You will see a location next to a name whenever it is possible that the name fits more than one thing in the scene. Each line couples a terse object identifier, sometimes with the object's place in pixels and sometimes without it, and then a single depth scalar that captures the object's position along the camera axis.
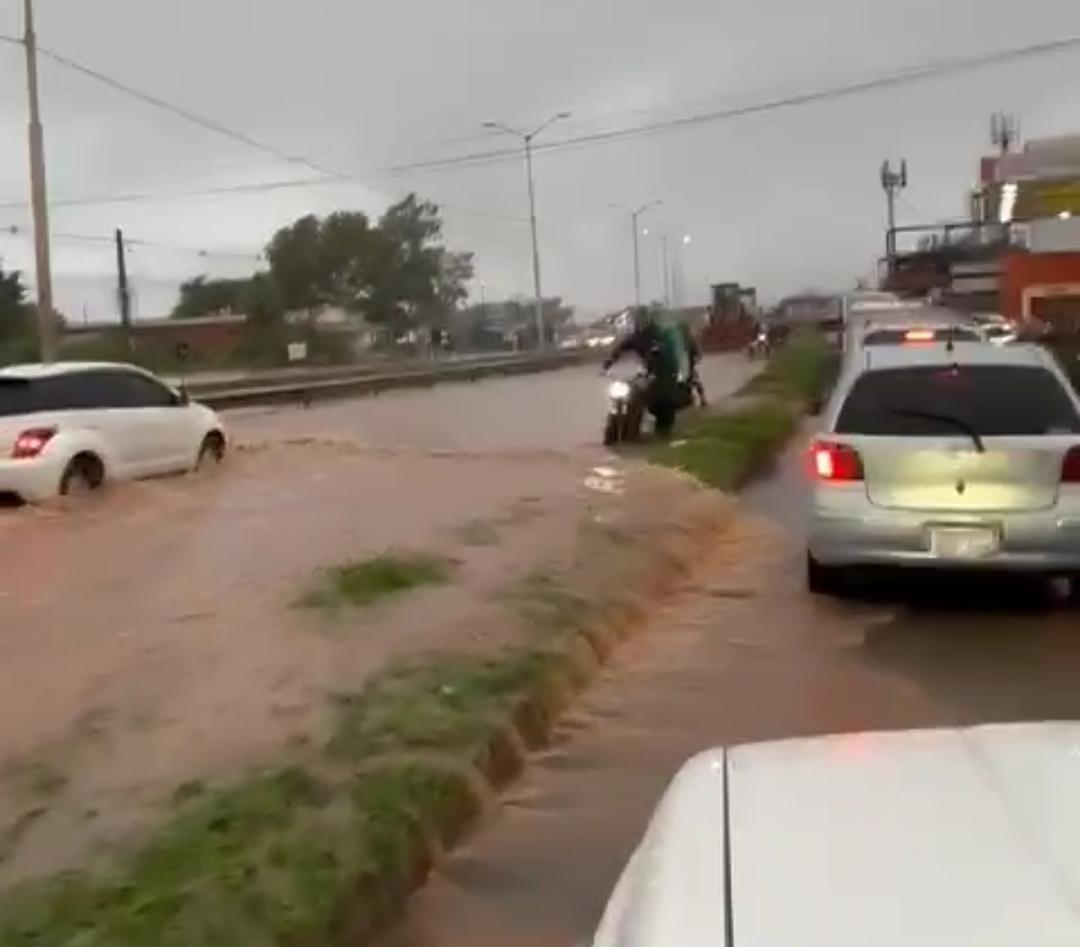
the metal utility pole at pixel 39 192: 26.08
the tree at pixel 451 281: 104.38
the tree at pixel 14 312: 64.75
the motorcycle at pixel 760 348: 63.62
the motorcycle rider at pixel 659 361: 22.67
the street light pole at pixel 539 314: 71.76
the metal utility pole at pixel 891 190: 98.12
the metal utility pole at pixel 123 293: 67.56
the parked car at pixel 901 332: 20.53
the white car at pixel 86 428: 17.88
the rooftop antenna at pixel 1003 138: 99.07
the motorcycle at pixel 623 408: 23.25
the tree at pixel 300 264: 98.12
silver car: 10.30
